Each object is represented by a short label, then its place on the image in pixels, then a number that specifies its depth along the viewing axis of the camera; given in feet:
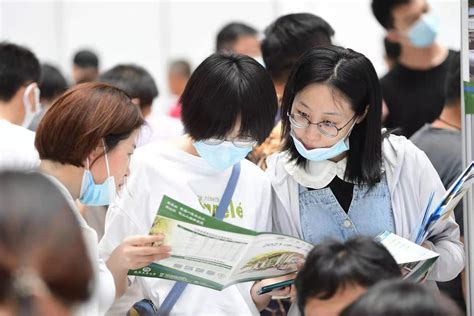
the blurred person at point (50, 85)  32.52
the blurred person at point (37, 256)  8.29
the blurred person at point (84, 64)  43.97
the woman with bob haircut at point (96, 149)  15.71
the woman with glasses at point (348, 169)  16.56
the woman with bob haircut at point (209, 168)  16.67
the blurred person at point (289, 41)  22.06
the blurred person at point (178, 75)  48.61
